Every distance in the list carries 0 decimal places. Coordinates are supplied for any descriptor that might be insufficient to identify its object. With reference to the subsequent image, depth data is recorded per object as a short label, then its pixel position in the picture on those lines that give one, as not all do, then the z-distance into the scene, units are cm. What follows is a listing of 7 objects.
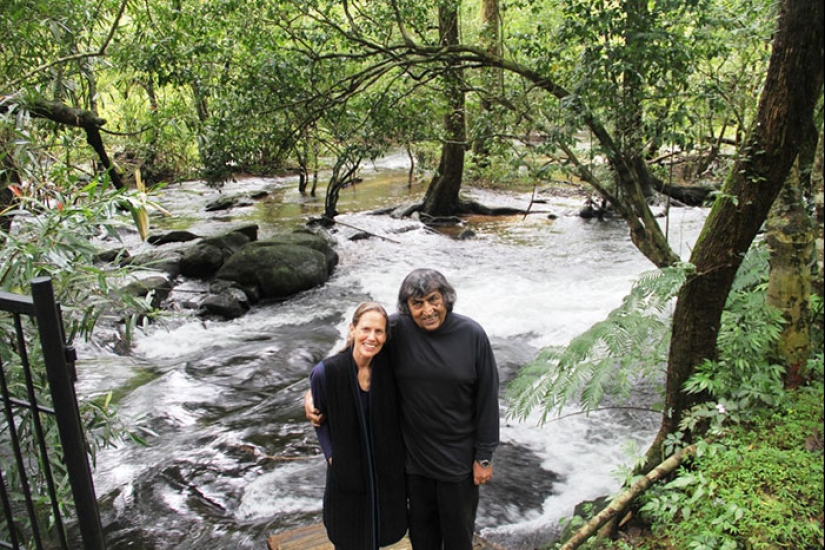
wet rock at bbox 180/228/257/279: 1227
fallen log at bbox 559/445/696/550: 361
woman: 299
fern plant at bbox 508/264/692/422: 401
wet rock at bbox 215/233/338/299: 1154
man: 304
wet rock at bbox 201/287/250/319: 1048
